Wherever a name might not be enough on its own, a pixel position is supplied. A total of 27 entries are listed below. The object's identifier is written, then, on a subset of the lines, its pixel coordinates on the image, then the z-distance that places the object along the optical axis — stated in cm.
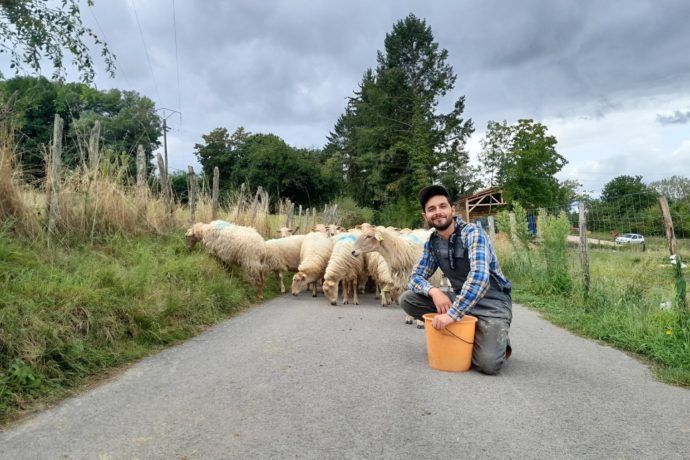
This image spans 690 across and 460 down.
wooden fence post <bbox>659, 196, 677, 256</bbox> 622
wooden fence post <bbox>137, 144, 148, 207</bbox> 966
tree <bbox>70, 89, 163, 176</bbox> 2869
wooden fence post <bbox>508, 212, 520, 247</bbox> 1277
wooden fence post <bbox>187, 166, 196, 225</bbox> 1180
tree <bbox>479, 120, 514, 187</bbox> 3769
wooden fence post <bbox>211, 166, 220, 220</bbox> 1243
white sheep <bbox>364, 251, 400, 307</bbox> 912
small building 3806
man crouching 448
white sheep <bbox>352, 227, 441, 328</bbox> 846
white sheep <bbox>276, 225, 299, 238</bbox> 1326
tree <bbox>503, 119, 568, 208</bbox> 3588
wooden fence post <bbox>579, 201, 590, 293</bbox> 836
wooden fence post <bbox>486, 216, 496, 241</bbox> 1725
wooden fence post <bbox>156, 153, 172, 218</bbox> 1066
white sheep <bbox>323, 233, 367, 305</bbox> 940
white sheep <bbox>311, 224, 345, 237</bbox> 1225
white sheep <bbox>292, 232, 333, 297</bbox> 1029
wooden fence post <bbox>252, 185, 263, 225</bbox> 1463
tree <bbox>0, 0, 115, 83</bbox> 803
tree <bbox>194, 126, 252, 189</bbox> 4725
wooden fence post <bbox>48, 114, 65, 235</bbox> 720
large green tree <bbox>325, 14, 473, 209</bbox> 3816
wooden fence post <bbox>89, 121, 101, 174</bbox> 838
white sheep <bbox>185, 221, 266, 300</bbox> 932
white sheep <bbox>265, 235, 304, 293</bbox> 1067
